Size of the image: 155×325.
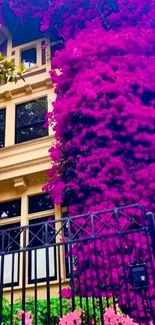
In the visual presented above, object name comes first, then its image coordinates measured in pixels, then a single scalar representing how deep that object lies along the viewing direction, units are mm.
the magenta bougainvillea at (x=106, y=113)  8555
